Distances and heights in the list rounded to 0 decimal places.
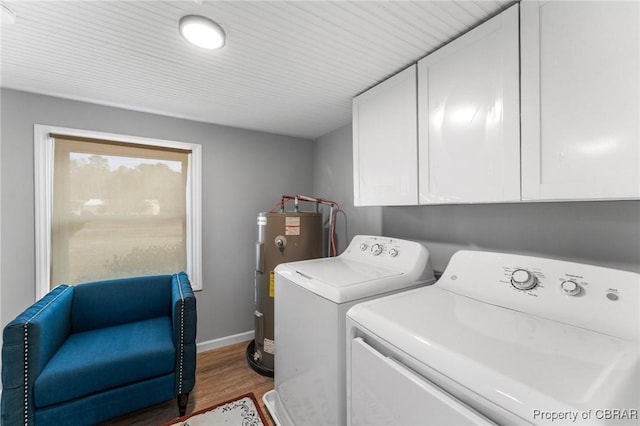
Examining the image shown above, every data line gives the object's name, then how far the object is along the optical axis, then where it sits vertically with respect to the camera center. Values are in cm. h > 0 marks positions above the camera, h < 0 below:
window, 194 +5
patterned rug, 161 -130
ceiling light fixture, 112 +82
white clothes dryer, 57 -38
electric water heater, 215 -33
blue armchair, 130 -81
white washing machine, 115 -51
